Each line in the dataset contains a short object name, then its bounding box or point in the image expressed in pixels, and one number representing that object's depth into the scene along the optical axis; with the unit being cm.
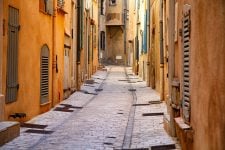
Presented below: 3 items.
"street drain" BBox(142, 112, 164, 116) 1348
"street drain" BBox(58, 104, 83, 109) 1589
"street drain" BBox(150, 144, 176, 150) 869
